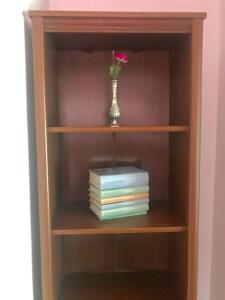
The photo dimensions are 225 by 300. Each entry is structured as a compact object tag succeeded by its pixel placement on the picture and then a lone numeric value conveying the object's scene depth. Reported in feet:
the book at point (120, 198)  4.01
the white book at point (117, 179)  3.99
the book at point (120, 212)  4.04
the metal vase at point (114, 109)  4.15
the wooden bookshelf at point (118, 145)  3.55
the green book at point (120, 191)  4.00
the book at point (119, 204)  4.02
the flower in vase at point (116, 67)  4.02
